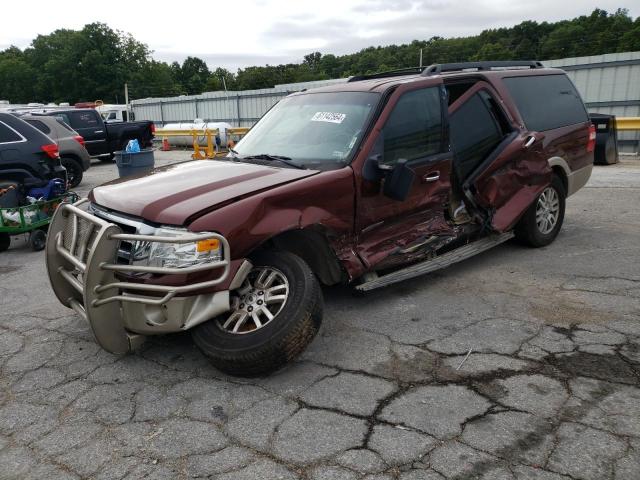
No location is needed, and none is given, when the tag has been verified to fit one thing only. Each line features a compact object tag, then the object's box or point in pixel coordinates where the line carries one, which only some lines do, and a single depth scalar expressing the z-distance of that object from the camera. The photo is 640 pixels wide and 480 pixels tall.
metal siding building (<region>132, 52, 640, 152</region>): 15.94
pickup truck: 16.88
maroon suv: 3.17
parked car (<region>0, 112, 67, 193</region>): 8.29
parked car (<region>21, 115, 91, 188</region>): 12.23
